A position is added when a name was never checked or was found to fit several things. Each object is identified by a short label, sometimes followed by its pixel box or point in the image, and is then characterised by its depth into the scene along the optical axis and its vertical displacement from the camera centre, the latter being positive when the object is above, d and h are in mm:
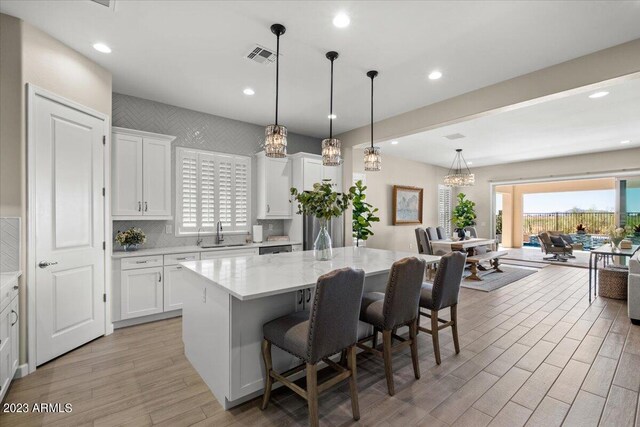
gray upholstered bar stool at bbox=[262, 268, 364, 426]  1787 -782
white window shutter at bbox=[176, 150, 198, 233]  4496 +320
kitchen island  2043 -749
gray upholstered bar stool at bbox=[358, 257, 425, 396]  2234 -763
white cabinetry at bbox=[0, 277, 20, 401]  2100 -926
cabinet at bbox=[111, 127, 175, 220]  3727 +482
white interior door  2734 -144
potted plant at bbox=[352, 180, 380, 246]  6746 -167
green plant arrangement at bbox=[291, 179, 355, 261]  2920 +54
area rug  5680 -1380
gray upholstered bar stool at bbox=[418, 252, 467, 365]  2666 -706
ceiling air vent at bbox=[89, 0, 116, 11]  2312 +1624
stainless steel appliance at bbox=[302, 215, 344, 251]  5258 -325
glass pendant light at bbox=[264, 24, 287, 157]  2773 +675
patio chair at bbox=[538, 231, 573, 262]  8523 -964
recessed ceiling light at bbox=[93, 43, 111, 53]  2934 +1628
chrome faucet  4820 -354
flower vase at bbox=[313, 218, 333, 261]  3059 -362
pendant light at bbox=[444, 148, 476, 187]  7646 +871
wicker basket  4840 -1130
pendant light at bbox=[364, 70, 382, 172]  3594 +641
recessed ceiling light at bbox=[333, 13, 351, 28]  2471 +1617
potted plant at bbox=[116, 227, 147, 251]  3764 -337
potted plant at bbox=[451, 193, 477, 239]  9898 -4
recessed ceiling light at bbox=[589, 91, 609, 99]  4031 +1615
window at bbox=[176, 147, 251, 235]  4535 +339
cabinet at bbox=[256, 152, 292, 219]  5094 +436
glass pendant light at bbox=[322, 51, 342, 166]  3242 +656
